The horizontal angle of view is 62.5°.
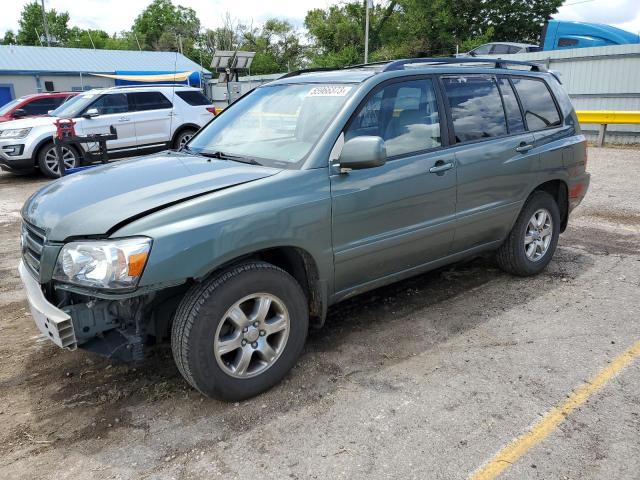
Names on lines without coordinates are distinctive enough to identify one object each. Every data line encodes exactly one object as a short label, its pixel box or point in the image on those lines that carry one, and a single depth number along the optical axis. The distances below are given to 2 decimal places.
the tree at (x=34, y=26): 78.94
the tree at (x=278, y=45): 63.02
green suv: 2.68
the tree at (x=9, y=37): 83.06
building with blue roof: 30.81
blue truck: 15.46
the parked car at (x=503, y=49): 18.89
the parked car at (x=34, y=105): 12.97
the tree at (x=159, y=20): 83.19
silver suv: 10.81
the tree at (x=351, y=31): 44.22
